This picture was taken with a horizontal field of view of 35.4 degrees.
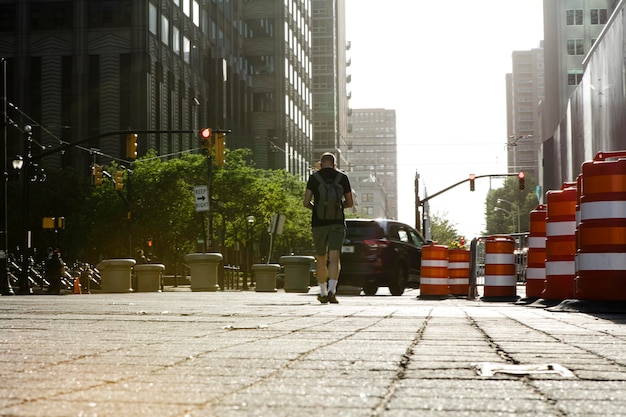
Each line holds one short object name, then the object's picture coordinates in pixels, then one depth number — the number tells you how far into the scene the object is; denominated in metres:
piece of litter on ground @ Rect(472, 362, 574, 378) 4.04
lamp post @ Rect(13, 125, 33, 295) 28.11
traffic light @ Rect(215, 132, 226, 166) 31.05
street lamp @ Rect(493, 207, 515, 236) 134.38
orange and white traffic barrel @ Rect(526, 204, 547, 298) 14.21
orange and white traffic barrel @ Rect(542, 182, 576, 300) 11.93
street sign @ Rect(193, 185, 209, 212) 31.03
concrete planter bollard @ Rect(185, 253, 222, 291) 23.70
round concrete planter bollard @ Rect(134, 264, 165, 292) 25.03
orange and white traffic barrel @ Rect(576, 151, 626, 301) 9.58
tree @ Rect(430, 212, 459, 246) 122.93
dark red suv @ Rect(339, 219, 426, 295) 20.94
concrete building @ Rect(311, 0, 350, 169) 135.62
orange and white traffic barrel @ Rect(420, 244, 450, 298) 18.56
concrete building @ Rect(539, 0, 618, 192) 81.00
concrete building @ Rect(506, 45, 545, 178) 171.24
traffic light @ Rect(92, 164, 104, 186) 39.02
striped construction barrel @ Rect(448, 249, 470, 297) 20.14
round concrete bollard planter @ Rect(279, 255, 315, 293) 23.19
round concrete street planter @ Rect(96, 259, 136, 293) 23.89
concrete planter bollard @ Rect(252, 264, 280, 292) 24.53
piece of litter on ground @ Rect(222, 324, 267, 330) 6.64
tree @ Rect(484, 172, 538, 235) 136.25
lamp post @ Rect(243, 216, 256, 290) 47.06
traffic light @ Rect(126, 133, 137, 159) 30.38
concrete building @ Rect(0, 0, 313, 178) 56.84
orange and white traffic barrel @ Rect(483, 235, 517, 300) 16.50
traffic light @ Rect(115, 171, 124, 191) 39.75
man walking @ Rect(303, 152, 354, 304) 12.33
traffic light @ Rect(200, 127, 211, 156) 29.74
